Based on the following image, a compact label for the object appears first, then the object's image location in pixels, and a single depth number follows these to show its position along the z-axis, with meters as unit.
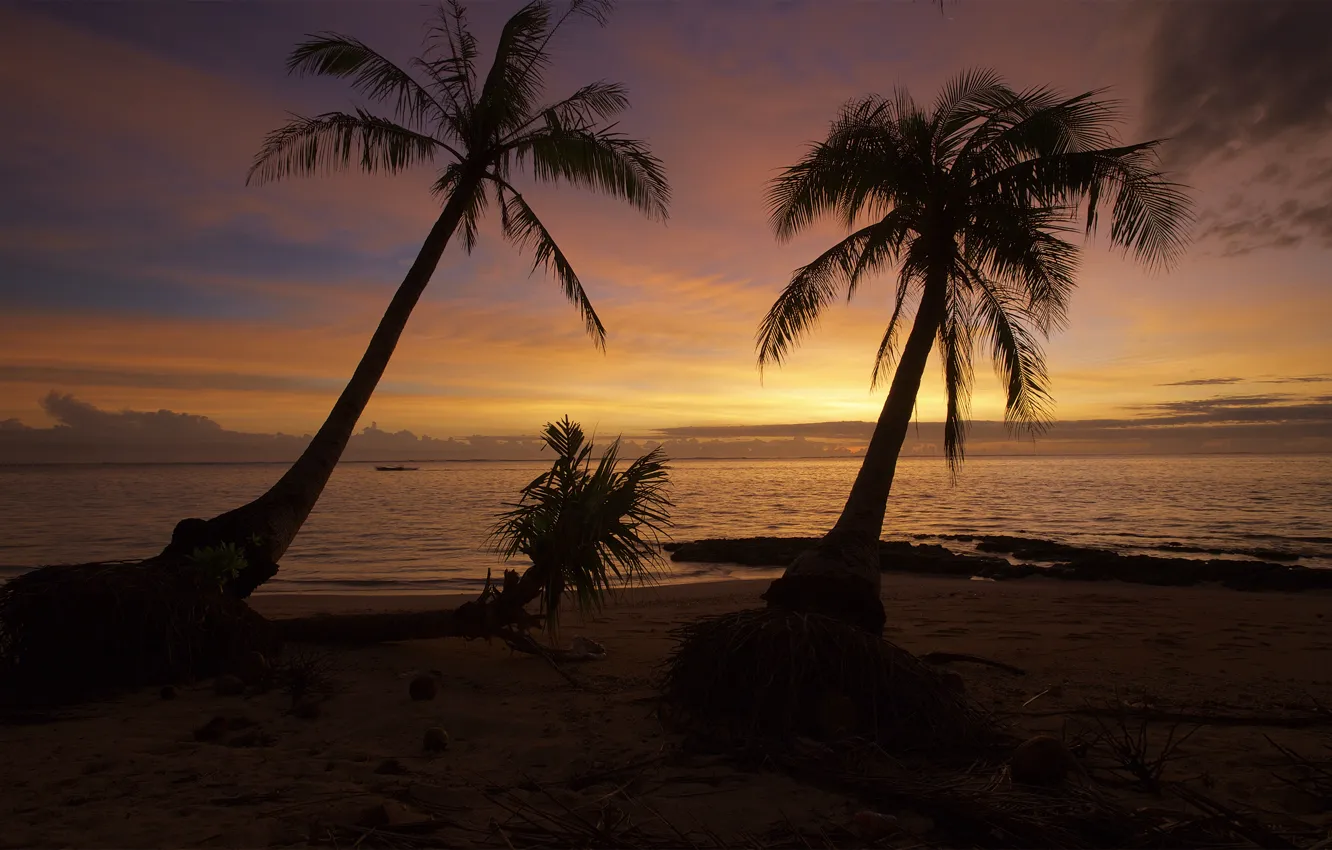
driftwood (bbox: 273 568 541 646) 6.64
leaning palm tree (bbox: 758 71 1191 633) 8.58
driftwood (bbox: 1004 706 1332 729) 5.06
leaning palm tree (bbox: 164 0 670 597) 9.97
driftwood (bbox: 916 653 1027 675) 6.88
